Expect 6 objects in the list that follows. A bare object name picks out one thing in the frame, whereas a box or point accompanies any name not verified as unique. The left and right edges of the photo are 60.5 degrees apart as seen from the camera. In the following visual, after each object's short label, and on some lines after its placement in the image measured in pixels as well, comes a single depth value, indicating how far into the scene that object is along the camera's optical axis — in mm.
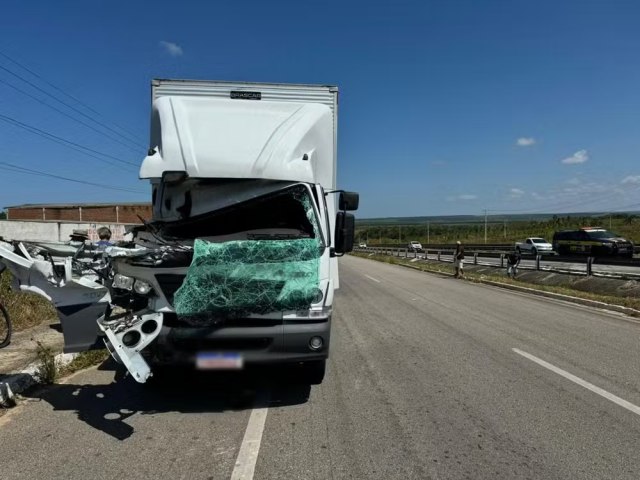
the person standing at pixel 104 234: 9002
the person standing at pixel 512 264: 24562
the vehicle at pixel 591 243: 32719
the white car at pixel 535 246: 43312
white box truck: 4957
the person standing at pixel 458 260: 26047
